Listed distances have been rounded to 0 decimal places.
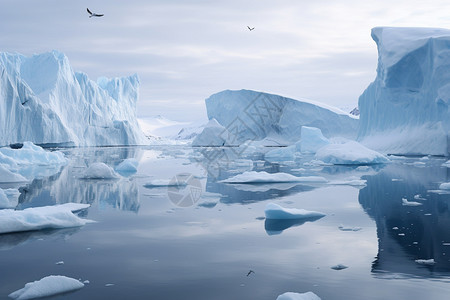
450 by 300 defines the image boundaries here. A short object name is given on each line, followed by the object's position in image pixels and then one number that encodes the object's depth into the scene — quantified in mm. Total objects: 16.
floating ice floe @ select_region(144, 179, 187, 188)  10508
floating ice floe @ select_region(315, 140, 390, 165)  17453
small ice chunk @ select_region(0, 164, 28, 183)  11117
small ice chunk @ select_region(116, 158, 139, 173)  14930
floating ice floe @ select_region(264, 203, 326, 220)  6426
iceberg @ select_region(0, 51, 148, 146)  28359
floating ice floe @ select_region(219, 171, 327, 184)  11195
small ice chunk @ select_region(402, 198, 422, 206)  7749
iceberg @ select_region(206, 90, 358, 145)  36406
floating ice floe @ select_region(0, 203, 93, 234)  5434
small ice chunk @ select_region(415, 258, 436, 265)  4277
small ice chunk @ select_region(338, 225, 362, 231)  5855
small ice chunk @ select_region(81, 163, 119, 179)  12000
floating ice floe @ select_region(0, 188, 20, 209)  7230
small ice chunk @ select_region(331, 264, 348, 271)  4195
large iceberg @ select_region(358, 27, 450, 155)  21359
